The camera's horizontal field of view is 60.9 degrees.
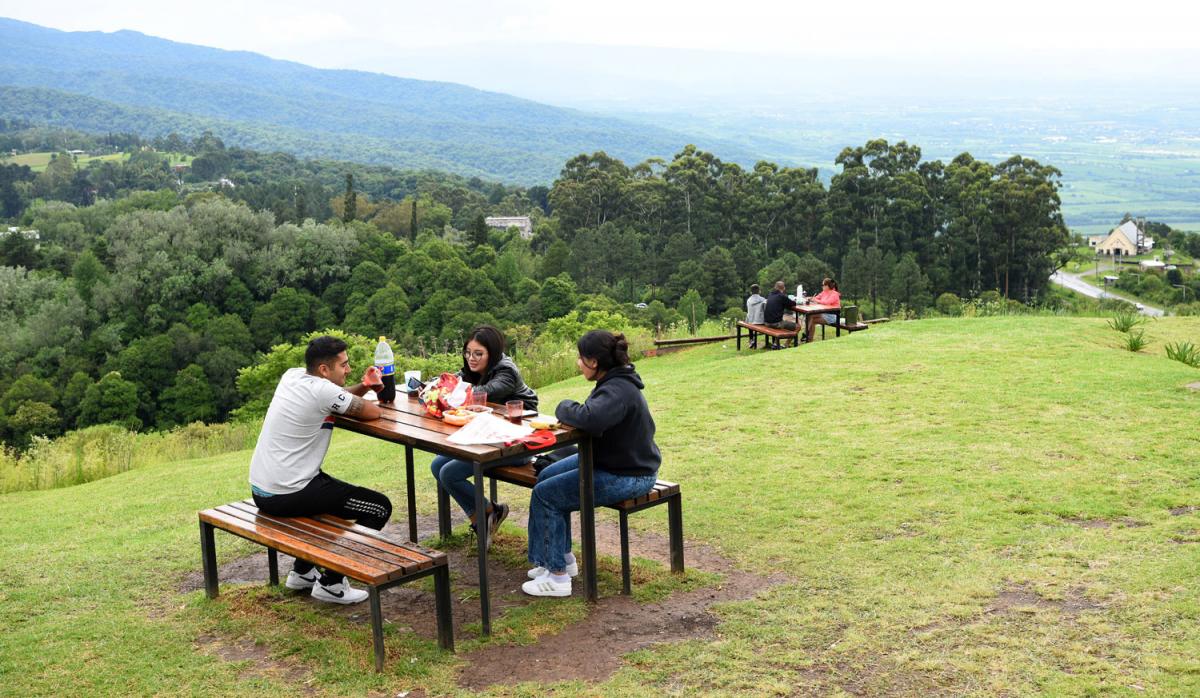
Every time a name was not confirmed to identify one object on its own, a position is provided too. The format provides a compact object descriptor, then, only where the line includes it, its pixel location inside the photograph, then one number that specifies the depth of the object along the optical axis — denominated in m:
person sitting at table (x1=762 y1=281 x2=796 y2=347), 15.32
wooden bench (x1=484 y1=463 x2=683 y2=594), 5.42
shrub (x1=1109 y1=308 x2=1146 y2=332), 14.36
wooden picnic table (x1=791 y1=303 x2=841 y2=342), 15.29
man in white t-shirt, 5.17
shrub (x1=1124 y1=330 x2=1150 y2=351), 13.09
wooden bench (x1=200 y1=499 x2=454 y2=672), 4.53
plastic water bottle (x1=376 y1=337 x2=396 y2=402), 5.86
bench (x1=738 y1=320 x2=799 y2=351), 15.15
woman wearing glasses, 5.94
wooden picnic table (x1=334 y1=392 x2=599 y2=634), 4.86
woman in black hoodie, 5.18
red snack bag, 5.54
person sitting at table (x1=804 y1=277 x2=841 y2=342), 15.74
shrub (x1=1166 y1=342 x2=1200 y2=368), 11.70
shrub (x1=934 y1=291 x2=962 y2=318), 54.45
